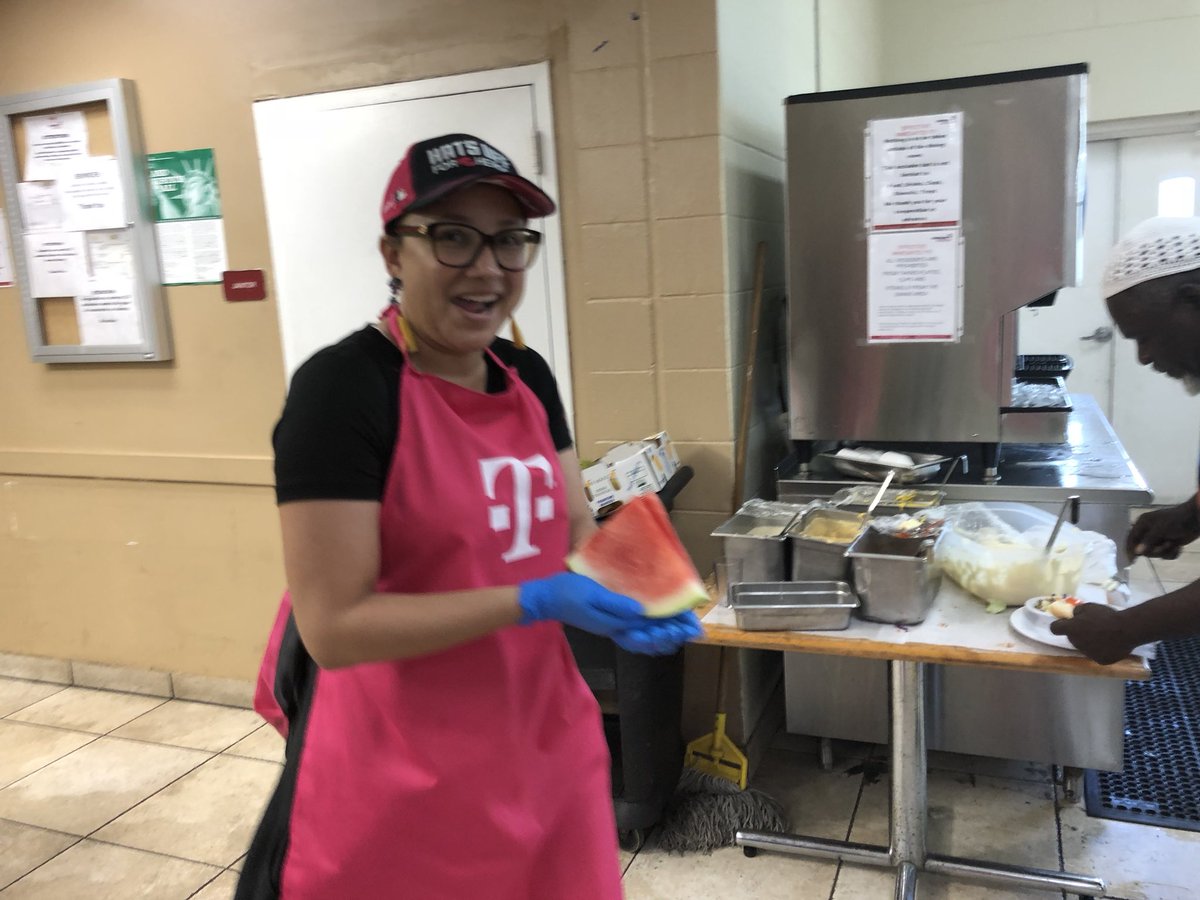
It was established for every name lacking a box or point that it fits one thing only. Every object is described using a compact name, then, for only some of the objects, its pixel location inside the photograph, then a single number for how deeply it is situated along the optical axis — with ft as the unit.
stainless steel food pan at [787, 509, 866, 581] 6.82
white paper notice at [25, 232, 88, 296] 11.44
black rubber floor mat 8.50
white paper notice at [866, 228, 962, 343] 8.23
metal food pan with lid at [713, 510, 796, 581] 7.07
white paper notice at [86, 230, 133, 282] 11.17
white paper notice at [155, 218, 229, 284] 10.82
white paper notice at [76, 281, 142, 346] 11.30
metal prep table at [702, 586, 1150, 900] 5.86
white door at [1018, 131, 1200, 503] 16.38
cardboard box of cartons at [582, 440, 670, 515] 7.76
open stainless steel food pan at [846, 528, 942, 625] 6.33
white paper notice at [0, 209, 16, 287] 11.92
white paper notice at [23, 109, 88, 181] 11.18
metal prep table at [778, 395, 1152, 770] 8.06
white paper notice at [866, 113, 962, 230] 8.02
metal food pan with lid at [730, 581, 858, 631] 6.39
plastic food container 6.51
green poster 10.71
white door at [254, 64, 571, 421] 9.05
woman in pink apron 3.68
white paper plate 5.83
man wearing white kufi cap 5.43
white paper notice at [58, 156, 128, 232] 11.06
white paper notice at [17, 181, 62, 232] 11.46
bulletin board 10.98
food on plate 5.92
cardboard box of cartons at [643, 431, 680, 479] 8.35
